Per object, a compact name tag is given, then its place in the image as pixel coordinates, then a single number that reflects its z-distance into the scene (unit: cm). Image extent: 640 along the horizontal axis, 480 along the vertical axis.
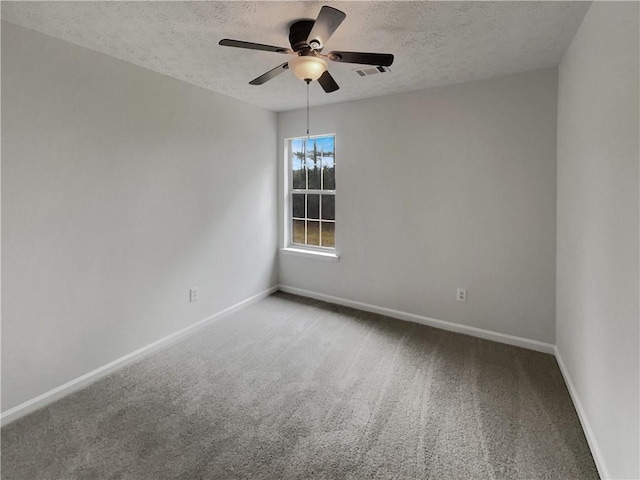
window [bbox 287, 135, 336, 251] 405
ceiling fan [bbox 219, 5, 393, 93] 170
